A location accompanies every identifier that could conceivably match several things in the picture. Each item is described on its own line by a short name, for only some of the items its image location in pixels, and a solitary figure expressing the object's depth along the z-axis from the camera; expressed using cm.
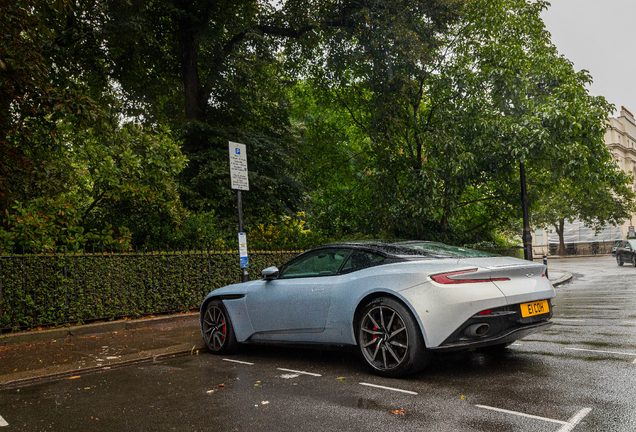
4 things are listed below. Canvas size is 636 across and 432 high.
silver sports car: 452
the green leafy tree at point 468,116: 1555
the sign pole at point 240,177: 860
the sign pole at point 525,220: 1595
